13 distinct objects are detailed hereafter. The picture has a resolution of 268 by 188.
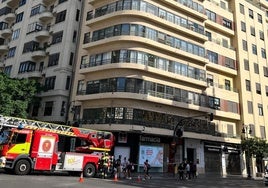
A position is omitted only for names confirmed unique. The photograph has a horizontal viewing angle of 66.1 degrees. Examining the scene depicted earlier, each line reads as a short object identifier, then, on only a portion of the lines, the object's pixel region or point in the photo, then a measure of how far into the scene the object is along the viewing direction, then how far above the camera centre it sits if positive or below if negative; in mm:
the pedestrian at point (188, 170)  21385 -2046
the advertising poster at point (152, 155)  24945 -869
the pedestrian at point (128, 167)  18950 -1832
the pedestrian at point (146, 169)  19027 -1942
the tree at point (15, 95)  23346 +5421
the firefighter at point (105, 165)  17749 -1668
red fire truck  14416 -490
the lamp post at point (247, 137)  28941 +2096
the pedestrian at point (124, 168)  19356 -2005
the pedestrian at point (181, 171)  20630 -2114
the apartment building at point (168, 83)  24725 +8754
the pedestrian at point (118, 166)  19607 -1911
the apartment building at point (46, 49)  28041 +13666
